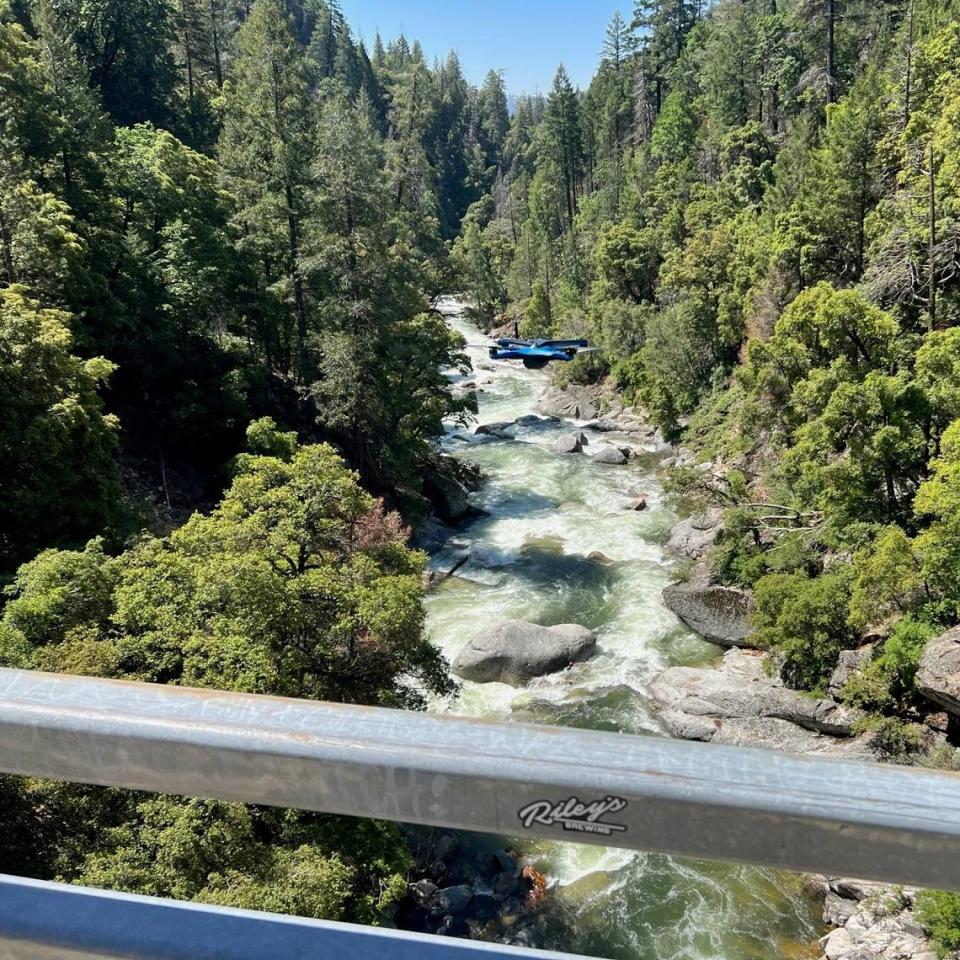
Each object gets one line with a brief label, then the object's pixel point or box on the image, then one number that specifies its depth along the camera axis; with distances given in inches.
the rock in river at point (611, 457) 1491.1
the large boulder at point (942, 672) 589.0
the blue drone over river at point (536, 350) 2154.2
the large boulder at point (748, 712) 668.1
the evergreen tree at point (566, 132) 3189.0
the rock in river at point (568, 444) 1558.8
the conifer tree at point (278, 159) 1146.8
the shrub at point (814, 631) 724.0
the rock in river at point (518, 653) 788.0
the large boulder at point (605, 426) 1723.7
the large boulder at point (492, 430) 1699.1
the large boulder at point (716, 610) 852.0
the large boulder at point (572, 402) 1854.1
